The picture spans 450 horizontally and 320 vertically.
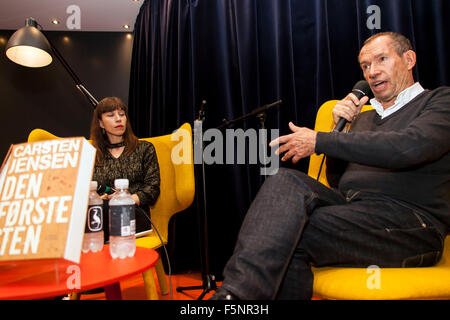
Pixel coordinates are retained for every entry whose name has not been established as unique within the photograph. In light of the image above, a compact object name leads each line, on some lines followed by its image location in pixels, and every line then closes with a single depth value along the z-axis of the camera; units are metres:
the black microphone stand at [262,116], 1.65
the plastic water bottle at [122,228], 0.88
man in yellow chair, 0.74
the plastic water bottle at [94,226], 0.93
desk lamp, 1.78
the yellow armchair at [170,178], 1.69
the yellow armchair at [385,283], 0.73
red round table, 0.62
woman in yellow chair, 1.79
